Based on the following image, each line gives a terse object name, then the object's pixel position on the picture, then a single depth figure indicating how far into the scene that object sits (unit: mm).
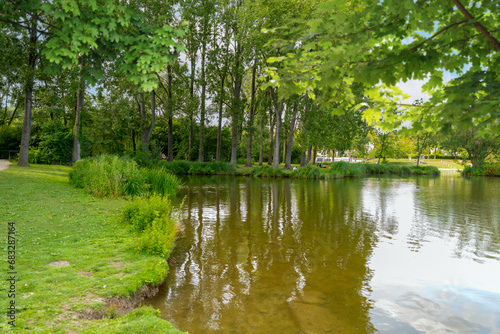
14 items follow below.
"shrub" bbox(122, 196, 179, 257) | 5918
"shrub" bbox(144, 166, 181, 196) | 12328
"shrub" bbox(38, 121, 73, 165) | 21984
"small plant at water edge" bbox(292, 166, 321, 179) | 28719
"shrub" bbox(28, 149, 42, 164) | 22578
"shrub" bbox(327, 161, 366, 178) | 31253
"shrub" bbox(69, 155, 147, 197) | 11305
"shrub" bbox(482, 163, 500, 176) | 41250
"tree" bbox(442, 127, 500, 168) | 41781
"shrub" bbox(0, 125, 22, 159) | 28266
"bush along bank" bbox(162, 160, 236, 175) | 29781
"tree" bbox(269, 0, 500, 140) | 2715
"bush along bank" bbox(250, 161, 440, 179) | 28750
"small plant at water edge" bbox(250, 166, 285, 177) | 28562
